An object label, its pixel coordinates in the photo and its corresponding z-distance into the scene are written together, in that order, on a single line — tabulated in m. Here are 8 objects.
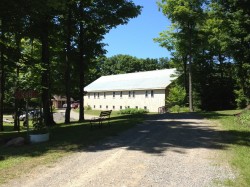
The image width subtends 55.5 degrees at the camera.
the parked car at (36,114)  10.62
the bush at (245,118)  12.10
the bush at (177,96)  29.71
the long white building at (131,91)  33.77
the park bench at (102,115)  11.60
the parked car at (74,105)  48.81
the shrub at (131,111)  31.63
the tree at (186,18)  25.19
